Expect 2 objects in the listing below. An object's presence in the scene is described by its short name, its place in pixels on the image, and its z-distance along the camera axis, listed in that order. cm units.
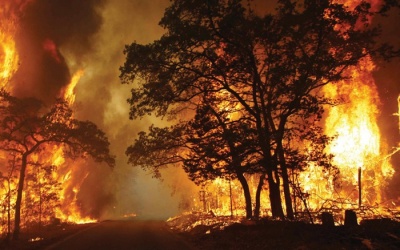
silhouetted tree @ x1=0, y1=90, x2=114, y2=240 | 2271
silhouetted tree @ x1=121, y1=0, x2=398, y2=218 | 1538
